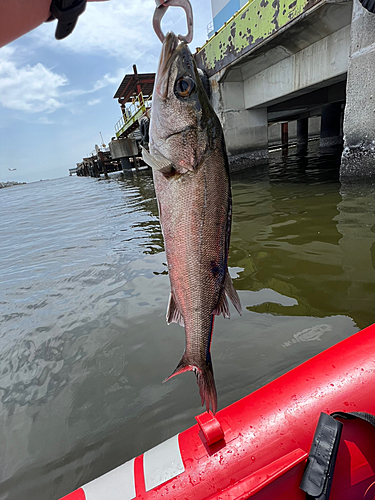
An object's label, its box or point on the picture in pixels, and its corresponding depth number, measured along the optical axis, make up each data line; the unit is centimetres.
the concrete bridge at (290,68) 694
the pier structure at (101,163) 3678
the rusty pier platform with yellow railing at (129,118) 2745
